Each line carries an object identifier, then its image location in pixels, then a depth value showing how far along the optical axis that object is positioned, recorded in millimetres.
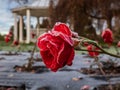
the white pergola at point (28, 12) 10400
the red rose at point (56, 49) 397
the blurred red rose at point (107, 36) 1116
